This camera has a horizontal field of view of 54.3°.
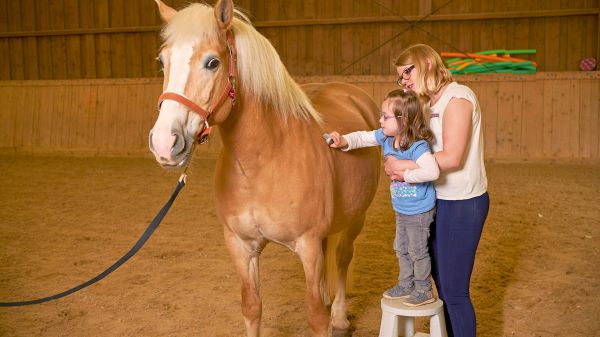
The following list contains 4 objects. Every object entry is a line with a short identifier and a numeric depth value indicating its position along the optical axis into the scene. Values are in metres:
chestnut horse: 1.91
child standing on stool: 2.11
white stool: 2.18
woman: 2.12
